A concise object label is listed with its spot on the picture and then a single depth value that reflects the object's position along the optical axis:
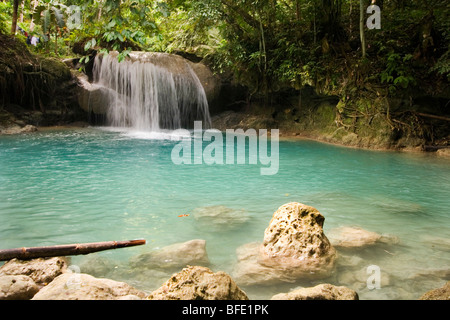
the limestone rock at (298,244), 3.29
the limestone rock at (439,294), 2.23
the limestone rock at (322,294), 2.36
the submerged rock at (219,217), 4.52
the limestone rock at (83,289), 2.20
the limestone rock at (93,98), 14.95
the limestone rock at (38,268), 2.87
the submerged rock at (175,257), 3.39
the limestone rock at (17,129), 12.35
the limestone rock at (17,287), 2.47
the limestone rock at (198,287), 2.24
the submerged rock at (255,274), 3.14
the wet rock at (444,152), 9.88
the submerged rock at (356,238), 3.85
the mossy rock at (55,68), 14.47
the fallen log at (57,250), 2.90
